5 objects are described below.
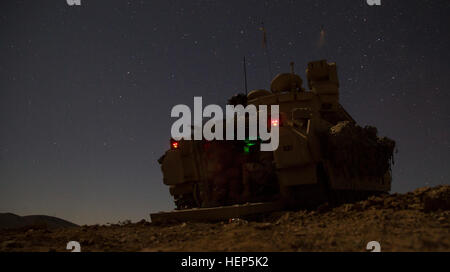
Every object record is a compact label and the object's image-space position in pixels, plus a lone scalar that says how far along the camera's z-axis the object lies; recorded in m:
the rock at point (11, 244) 5.34
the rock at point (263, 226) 6.30
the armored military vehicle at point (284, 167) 10.13
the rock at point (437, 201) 6.82
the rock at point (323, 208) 8.50
